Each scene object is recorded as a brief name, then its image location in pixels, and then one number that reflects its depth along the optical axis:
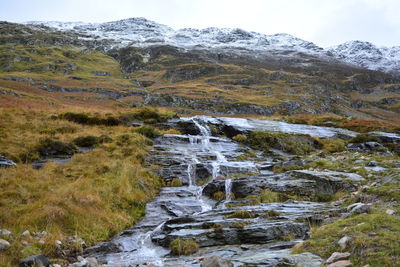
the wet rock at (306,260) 6.90
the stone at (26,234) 9.31
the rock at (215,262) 6.93
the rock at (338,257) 6.80
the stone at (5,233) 8.90
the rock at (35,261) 7.62
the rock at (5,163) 15.17
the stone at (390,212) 9.62
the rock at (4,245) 8.22
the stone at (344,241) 7.38
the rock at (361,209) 10.25
